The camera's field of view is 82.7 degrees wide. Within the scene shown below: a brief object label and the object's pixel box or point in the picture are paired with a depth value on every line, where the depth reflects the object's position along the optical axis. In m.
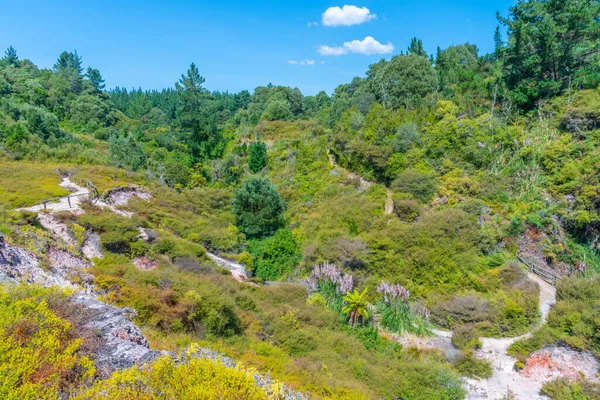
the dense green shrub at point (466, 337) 13.40
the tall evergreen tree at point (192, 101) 44.44
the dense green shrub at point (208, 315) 10.02
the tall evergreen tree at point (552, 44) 23.28
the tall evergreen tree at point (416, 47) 42.84
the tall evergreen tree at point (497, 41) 29.48
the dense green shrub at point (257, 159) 36.28
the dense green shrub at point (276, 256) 21.27
